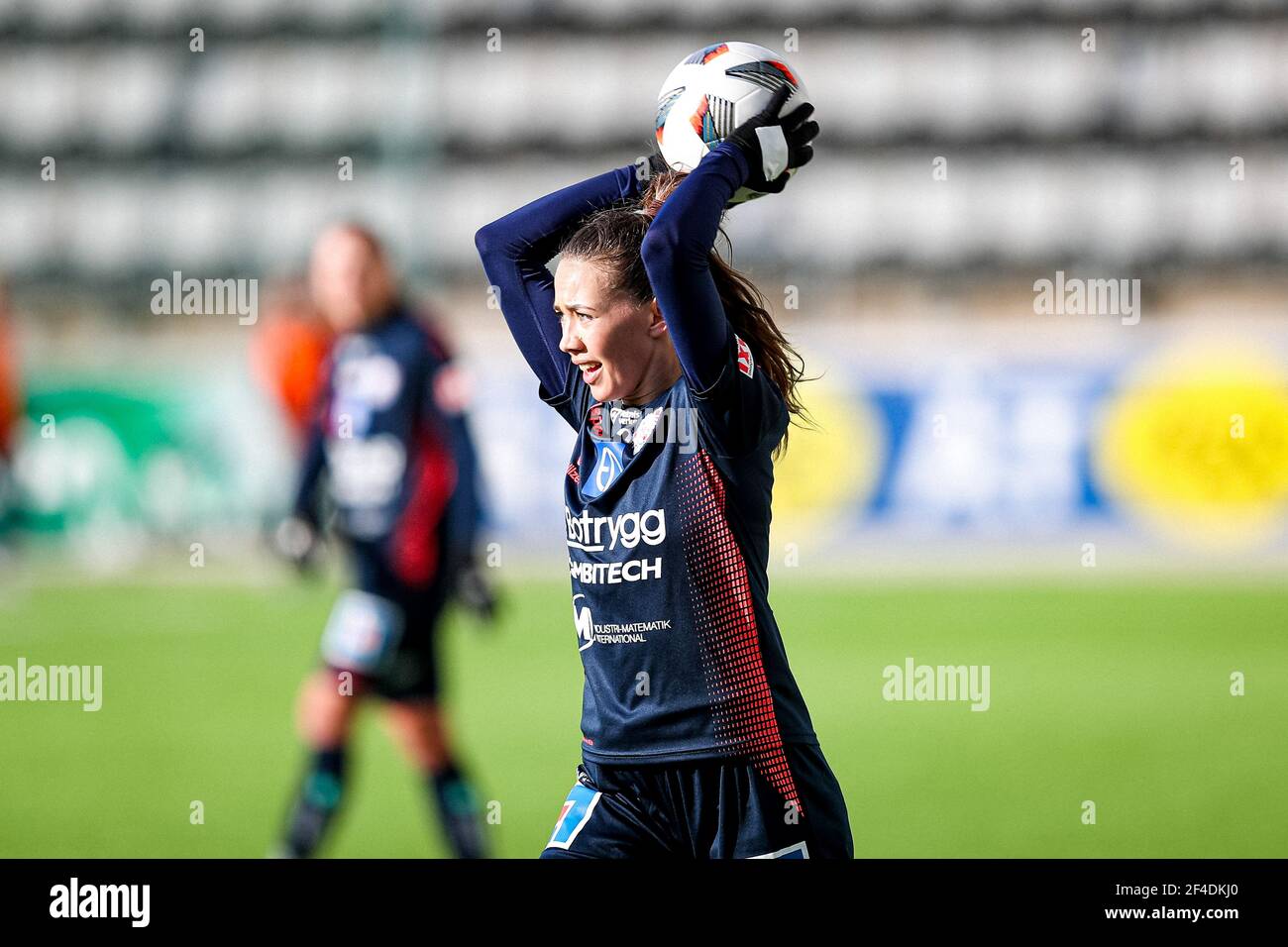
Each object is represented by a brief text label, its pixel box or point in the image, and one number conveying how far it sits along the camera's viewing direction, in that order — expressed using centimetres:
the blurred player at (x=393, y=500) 1000
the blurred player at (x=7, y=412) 1922
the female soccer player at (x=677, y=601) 472
